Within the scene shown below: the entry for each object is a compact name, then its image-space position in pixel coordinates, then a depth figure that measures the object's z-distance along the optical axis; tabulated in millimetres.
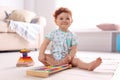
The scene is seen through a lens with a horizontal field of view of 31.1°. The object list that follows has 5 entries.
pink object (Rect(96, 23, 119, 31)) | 3352
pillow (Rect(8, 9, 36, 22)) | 3216
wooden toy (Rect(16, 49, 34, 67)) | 1457
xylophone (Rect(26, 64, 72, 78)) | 1030
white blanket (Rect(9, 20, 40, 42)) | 2879
